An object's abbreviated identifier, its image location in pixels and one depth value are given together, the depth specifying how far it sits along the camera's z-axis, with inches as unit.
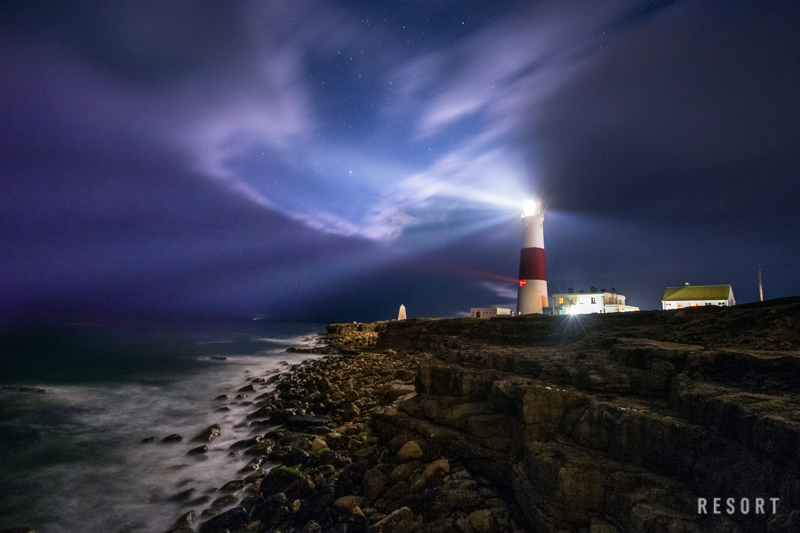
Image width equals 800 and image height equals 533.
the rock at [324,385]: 720.5
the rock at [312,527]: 258.9
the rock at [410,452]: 323.3
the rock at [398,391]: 503.5
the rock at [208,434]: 534.9
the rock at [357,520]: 257.3
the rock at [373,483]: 293.0
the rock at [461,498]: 255.4
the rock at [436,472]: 287.3
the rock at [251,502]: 312.3
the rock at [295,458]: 384.5
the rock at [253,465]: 406.0
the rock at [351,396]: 608.7
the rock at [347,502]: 278.8
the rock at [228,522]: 281.3
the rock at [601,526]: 180.7
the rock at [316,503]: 281.1
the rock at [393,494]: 279.2
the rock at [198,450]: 480.2
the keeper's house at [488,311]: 1614.3
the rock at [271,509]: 284.2
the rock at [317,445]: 401.5
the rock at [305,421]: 517.7
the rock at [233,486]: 359.6
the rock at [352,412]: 530.6
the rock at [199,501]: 345.9
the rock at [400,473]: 300.2
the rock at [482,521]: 227.9
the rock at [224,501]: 327.3
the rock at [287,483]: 314.3
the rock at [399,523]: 241.8
